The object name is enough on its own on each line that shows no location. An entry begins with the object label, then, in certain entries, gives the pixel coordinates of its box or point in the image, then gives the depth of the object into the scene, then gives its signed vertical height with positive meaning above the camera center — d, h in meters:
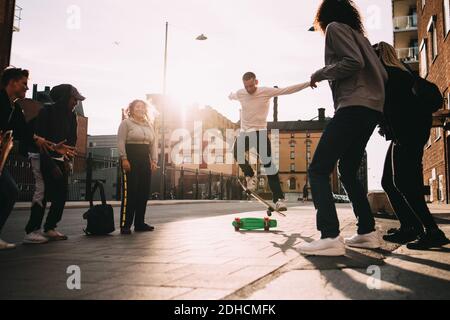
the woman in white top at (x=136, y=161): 5.79 +0.40
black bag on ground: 5.59 -0.40
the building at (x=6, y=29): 20.86 +8.01
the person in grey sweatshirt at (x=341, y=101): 3.35 +0.75
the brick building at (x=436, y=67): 15.75 +5.32
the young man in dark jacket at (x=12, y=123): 4.14 +0.67
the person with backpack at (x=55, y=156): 4.79 +0.38
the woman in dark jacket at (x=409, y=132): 3.69 +0.56
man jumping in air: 6.93 +1.19
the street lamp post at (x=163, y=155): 26.36 +2.18
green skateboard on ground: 5.98 -0.46
